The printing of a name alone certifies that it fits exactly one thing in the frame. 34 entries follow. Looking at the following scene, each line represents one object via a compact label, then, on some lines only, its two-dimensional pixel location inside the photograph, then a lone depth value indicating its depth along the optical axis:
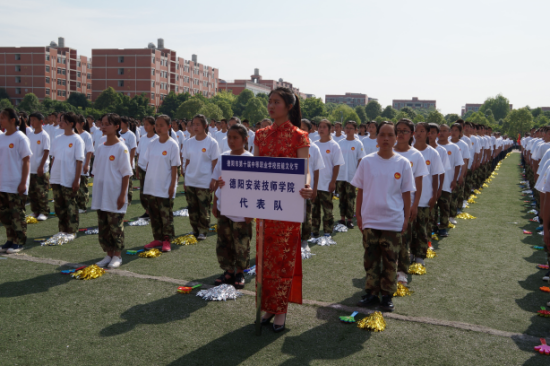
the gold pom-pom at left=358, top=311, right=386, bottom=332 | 4.24
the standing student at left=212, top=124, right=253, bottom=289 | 5.31
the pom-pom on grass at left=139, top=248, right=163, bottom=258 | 6.56
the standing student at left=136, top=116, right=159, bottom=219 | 7.83
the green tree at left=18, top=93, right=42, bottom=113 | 64.56
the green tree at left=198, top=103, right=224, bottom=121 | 69.44
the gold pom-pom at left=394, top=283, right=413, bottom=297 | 5.23
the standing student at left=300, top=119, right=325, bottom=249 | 6.20
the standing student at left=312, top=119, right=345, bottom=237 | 7.71
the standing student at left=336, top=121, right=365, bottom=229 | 9.02
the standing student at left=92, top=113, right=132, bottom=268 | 5.93
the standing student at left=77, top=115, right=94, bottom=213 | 9.17
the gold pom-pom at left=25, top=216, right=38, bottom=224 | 8.55
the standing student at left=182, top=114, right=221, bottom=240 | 7.48
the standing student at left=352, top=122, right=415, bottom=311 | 4.58
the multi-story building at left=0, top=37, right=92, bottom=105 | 78.00
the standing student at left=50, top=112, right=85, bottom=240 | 7.16
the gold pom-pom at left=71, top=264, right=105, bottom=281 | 5.50
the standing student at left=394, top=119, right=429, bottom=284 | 5.15
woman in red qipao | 4.01
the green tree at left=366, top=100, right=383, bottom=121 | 129.12
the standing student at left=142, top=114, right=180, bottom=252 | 6.95
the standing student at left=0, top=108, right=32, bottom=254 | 6.45
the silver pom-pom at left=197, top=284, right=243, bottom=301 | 4.96
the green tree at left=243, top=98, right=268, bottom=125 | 93.00
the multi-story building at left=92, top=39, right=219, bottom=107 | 82.44
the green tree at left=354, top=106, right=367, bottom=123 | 128.14
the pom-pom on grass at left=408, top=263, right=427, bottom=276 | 6.12
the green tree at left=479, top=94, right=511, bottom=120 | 132.25
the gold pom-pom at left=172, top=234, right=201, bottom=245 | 7.41
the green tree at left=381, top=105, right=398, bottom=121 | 130.88
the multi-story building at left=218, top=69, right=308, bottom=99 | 128.62
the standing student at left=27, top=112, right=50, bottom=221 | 8.63
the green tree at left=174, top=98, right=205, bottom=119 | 69.69
